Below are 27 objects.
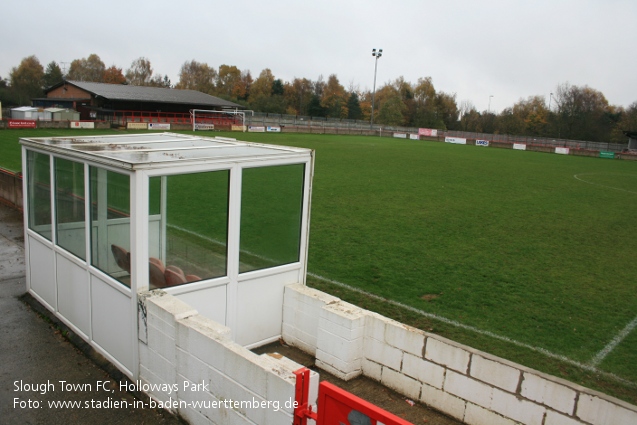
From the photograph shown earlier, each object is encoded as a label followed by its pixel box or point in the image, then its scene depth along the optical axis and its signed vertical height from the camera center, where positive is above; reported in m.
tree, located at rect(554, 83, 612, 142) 78.25 +2.99
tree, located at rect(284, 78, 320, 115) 103.37 +3.76
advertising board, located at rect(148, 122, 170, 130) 45.01 -1.66
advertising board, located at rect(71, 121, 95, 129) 39.09 -1.70
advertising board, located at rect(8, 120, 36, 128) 35.97 -1.81
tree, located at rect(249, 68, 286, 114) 84.53 +3.69
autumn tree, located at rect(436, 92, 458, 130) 100.19 +3.08
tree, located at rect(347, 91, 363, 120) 101.69 +2.21
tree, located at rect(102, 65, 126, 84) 105.76 +5.32
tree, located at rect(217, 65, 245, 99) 103.31 +6.39
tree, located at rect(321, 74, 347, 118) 95.94 +2.76
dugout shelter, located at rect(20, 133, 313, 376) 6.00 -1.53
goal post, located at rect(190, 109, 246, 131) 49.78 -1.07
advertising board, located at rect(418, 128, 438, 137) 65.56 -0.88
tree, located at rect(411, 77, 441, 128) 92.55 +3.61
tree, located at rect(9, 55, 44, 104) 82.74 +3.13
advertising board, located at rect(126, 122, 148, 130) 42.75 -1.71
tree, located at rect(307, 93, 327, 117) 92.75 +1.59
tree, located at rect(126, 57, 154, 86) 116.12 +6.87
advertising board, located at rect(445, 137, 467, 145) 59.09 -1.48
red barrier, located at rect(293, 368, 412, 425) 3.55 -2.06
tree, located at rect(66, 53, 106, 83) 113.44 +6.92
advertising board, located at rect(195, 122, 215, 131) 48.94 -1.56
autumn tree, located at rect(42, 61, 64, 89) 92.25 +4.15
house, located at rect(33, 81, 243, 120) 54.16 +0.53
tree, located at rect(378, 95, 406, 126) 92.44 +1.58
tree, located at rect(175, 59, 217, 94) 108.88 +6.91
